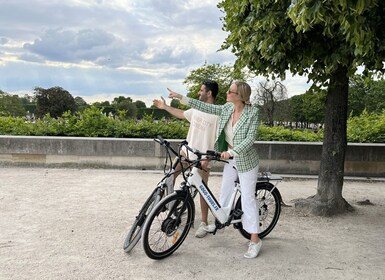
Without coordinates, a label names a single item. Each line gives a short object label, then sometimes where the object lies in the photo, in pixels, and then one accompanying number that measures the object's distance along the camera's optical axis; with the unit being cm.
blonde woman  412
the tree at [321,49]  327
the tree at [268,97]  3381
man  472
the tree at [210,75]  4591
